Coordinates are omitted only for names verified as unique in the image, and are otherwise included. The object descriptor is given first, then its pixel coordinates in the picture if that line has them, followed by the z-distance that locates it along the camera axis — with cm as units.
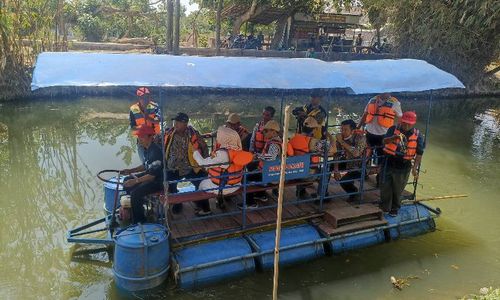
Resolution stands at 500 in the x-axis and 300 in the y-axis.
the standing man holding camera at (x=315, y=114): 662
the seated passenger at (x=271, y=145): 589
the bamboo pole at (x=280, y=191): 351
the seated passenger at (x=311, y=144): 622
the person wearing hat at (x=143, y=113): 723
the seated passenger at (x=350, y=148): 661
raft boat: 504
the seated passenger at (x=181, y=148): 579
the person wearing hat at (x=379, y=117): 717
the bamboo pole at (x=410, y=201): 721
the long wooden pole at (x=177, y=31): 1688
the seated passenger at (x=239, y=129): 633
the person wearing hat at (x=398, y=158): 629
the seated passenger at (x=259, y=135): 634
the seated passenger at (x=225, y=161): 556
